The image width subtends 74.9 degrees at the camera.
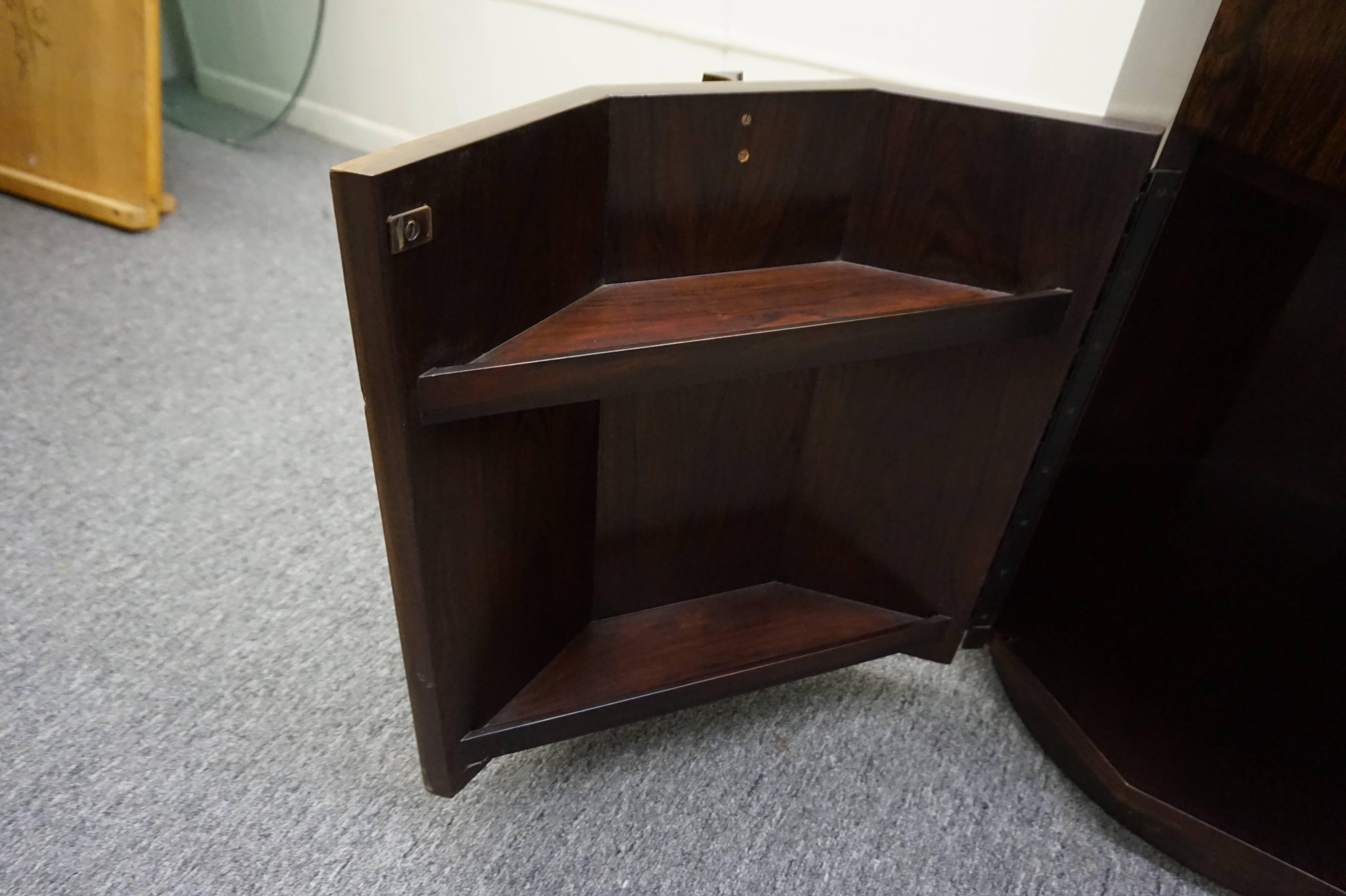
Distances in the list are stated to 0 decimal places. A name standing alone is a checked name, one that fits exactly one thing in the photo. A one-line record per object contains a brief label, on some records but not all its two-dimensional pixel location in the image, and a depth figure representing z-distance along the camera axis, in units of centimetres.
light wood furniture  166
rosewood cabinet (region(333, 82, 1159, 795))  58
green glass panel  207
